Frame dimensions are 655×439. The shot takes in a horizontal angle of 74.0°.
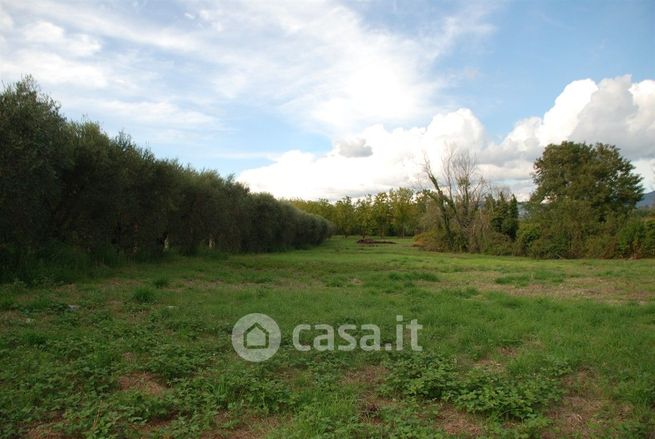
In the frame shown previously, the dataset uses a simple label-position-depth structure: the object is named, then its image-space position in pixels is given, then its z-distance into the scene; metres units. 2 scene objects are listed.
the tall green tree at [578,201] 33.03
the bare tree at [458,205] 42.84
